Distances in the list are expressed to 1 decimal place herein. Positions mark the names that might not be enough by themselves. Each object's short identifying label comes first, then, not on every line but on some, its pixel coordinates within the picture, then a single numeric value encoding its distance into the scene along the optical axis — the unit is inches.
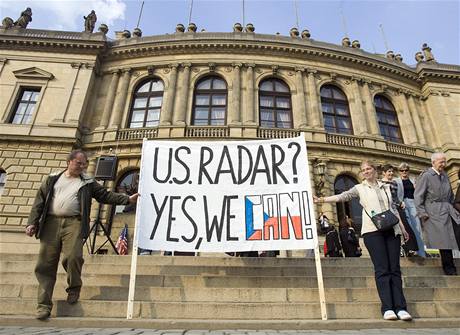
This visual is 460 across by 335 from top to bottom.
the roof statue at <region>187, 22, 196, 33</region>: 716.0
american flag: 397.1
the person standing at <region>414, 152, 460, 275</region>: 177.8
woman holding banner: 128.1
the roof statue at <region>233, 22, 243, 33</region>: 726.5
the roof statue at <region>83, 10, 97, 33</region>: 713.6
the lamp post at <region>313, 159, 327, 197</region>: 501.7
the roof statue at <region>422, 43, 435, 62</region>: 783.3
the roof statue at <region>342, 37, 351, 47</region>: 759.9
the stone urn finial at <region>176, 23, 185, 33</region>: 728.3
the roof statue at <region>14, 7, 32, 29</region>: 695.1
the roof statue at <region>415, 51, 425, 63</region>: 796.6
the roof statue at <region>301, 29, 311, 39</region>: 737.6
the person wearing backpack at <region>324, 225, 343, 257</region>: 315.9
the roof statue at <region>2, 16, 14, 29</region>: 679.4
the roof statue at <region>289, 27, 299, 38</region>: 729.9
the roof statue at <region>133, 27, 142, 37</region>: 734.5
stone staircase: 128.0
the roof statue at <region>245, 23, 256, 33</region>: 722.9
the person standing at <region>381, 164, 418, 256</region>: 211.9
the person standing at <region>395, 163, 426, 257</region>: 225.5
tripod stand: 257.3
